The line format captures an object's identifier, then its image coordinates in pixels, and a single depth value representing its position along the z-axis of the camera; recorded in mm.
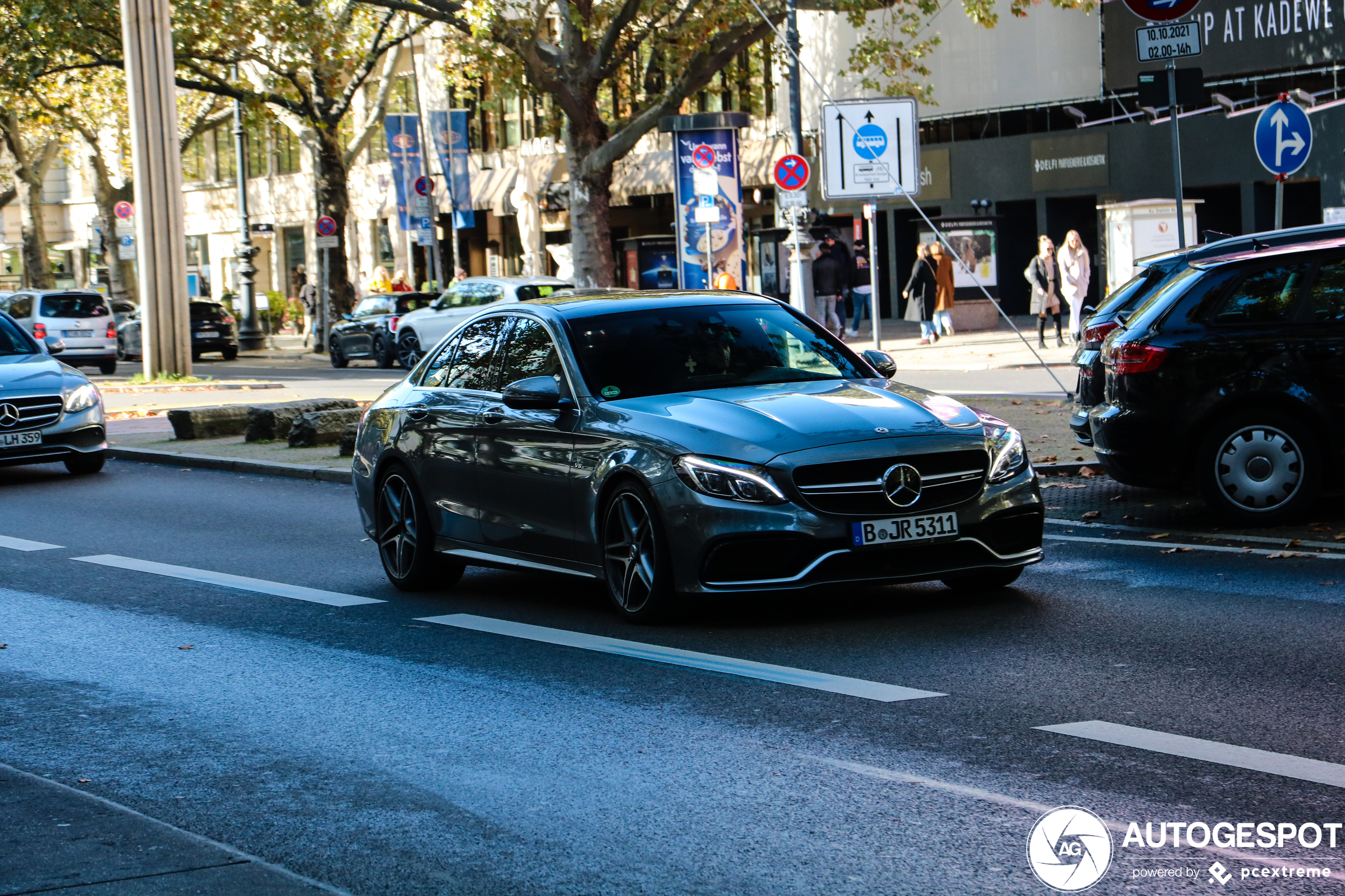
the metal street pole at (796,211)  30500
